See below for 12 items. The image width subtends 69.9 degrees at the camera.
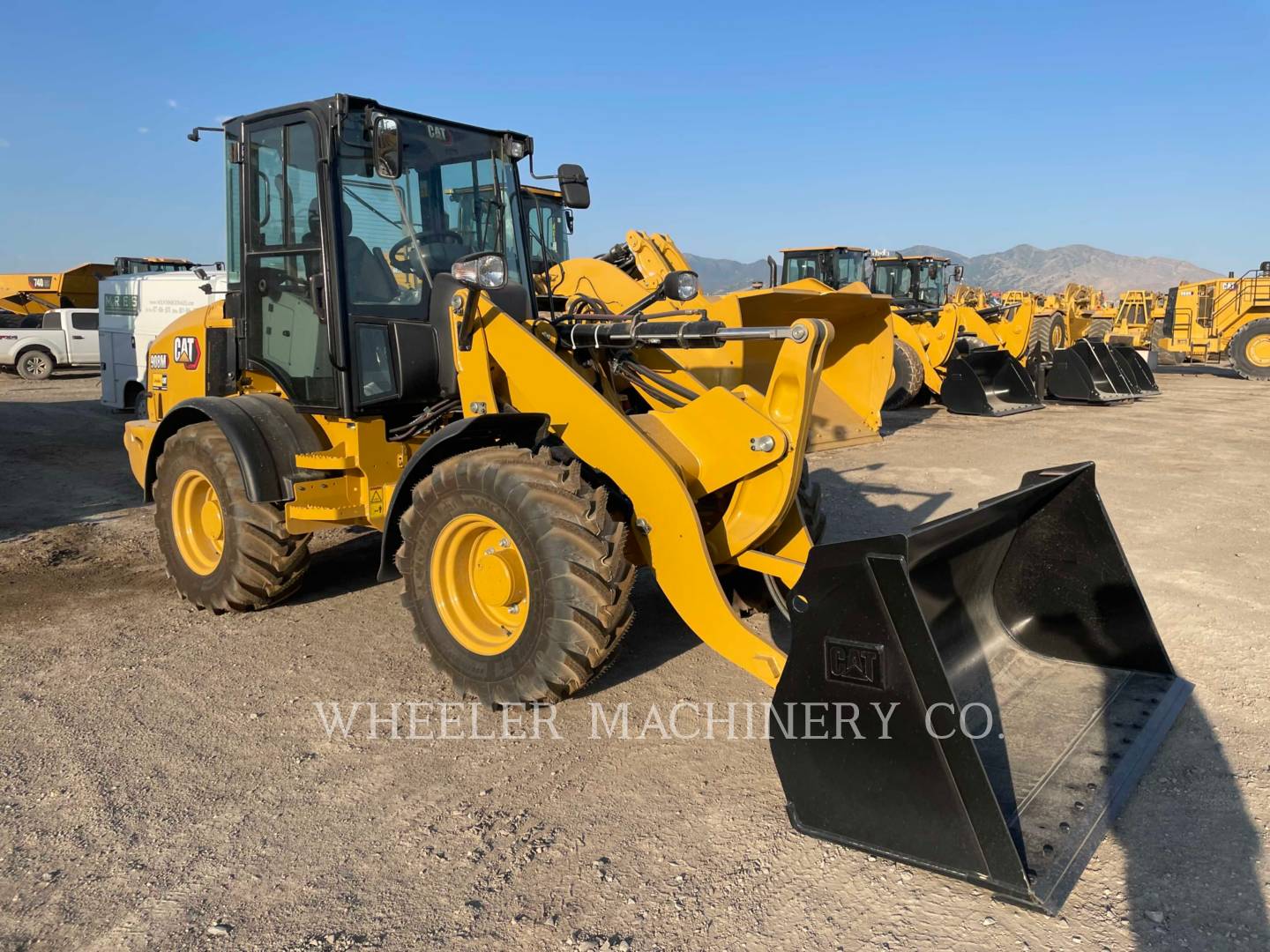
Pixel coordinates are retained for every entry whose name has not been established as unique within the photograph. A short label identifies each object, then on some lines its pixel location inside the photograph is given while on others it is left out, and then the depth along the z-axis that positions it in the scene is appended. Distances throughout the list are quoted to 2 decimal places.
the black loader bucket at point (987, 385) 14.66
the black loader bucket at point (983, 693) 2.69
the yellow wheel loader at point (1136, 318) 29.08
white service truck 13.28
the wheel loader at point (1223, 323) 22.28
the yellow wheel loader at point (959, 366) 14.73
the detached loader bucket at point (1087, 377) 15.71
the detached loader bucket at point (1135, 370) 17.02
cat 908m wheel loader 2.83
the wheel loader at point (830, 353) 5.03
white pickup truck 20.97
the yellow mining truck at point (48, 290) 29.12
